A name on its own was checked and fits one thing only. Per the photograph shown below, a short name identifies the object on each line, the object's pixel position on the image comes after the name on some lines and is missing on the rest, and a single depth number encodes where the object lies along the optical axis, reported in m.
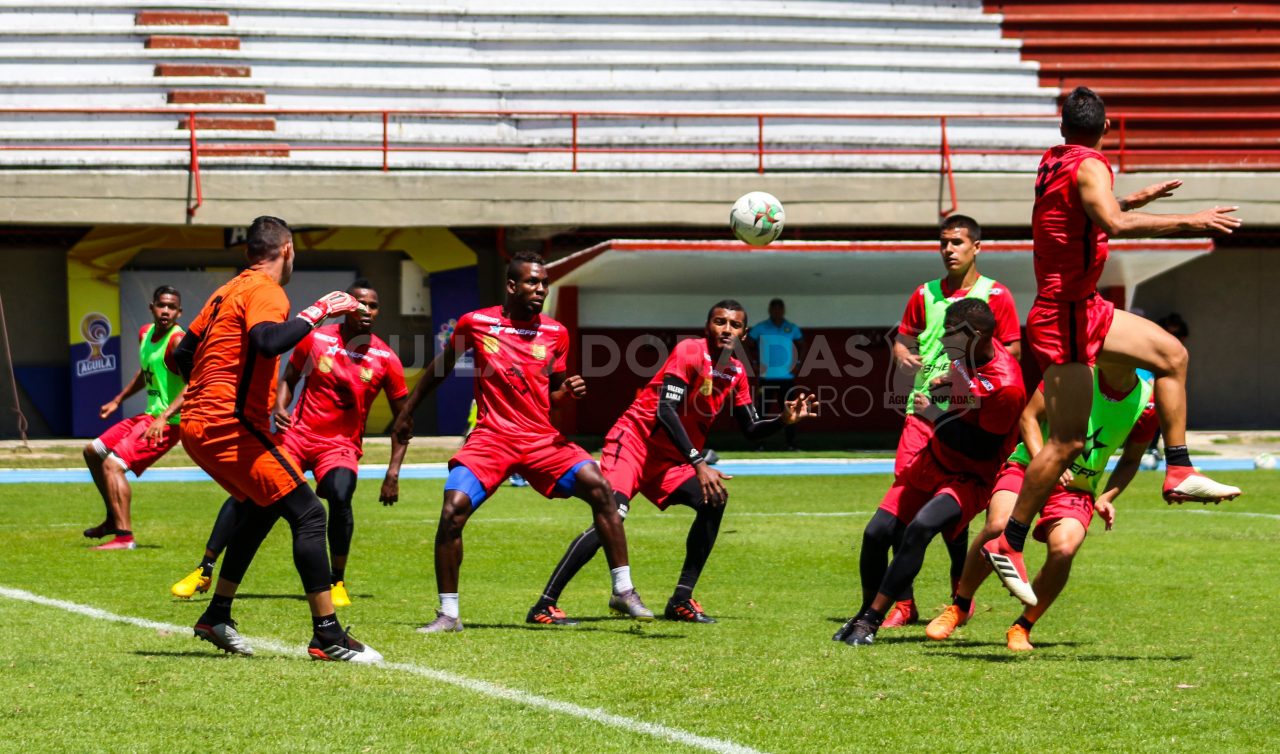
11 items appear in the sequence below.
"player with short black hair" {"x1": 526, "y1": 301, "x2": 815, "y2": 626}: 17.94
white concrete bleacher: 52.22
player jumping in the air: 14.03
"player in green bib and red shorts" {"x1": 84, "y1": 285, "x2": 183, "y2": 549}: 24.48
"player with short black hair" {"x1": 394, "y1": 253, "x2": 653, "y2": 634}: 16.78
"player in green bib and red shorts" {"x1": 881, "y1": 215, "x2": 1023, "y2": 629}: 17.58
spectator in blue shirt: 47.03
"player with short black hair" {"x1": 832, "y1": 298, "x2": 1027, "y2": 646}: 15.70
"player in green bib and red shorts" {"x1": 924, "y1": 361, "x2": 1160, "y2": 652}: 15.20
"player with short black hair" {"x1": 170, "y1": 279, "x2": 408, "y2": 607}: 19.80
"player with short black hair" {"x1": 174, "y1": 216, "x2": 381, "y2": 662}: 14.11
